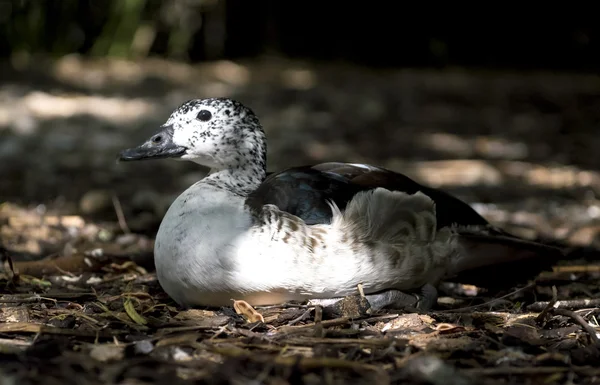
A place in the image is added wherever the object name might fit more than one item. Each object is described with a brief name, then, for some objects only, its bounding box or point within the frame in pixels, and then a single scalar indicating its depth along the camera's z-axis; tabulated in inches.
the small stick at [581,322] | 226.1
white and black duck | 247.0
